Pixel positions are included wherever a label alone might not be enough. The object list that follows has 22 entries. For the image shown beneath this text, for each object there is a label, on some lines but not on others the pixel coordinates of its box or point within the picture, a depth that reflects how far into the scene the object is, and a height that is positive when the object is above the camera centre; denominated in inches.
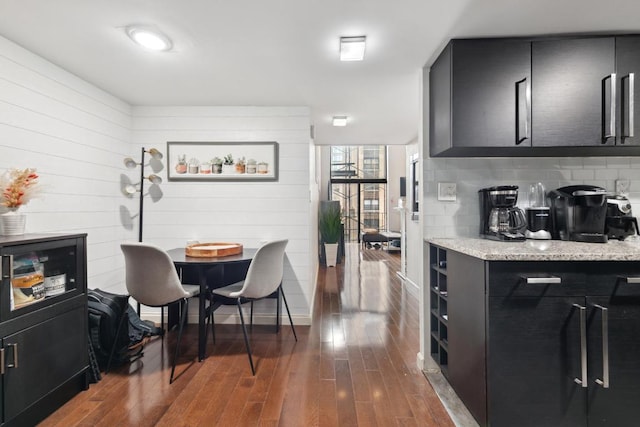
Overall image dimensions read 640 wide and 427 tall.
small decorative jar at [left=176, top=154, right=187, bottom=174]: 132.5 +19.7
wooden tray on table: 106.4 -12.8
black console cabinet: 65.7 -25.2
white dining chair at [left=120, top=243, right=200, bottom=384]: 90.4 -18.3
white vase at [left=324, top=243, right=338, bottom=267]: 264.2 -33.0
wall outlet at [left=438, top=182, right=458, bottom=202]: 94.1 +5.8
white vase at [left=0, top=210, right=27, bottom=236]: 75.7 -2.5
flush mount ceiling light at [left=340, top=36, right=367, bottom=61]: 80.7 +41.7
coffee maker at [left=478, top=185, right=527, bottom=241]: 83.1 -0.7
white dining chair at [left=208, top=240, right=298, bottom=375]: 98.8 -21.8
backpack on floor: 94.5 -33.7
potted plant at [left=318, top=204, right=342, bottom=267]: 264.8 -14.4
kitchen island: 61.1 -23.6
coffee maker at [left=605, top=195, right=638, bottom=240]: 82.4 -2.0
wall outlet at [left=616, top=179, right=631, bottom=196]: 91.7 +7.3
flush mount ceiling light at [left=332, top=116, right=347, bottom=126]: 149.6 +42.9
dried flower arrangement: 75.6 +5.9
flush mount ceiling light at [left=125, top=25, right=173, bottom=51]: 75.9 +42.2
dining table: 99.2 -22.0
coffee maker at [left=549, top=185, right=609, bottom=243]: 79.5 -0.2
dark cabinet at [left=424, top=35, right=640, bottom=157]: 78.2 +28.8
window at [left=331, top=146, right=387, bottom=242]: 384.5 +33.2
